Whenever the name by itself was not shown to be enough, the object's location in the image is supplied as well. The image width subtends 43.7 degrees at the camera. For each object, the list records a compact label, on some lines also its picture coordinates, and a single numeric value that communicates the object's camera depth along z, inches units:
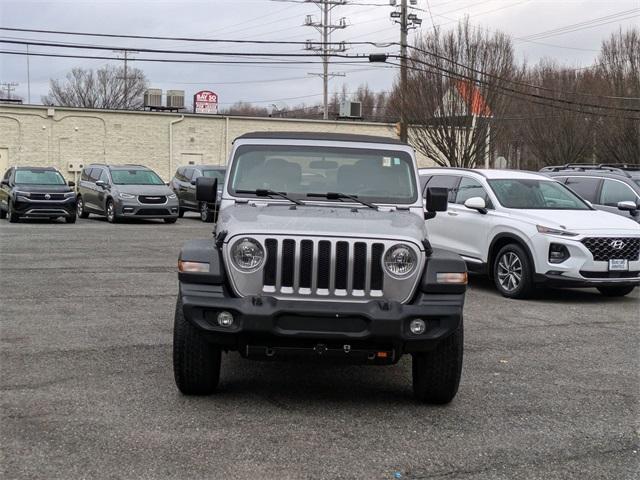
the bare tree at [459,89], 1127.6
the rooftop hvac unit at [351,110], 1824.6
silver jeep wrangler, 200.4
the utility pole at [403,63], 1164.5
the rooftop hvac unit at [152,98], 1761.8
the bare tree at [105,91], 3309.5
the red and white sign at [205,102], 1984.5
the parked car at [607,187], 535.5
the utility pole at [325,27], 2210.9
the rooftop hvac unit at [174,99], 1743.4
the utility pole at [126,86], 3153.1
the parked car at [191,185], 997.8
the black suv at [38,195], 863.1
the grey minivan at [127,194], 903.7
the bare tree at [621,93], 1456.7
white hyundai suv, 406.6
